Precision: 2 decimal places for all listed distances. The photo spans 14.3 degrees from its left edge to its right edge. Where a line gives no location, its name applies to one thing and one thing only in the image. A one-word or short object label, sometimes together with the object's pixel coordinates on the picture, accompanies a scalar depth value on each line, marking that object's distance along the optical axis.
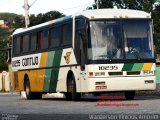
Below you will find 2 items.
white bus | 22.30
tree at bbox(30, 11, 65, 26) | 84.88
